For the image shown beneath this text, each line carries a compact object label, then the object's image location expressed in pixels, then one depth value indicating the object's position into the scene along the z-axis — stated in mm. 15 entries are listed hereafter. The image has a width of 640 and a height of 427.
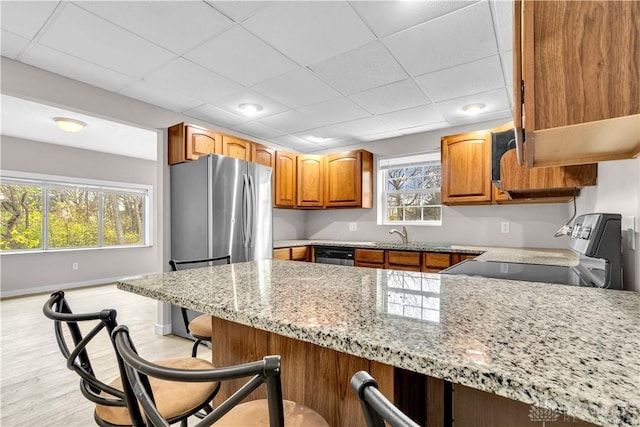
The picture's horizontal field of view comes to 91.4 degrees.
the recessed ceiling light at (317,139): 4277
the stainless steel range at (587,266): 1164
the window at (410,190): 4109
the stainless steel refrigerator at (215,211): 2975
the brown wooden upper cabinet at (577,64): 637
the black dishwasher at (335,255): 3844
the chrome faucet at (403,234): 3903
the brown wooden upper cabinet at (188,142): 3150
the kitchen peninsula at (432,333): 483
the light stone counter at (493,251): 2320
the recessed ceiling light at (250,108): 3137
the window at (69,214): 4941
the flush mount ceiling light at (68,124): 3797
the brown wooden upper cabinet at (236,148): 3516
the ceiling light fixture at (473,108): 3088
